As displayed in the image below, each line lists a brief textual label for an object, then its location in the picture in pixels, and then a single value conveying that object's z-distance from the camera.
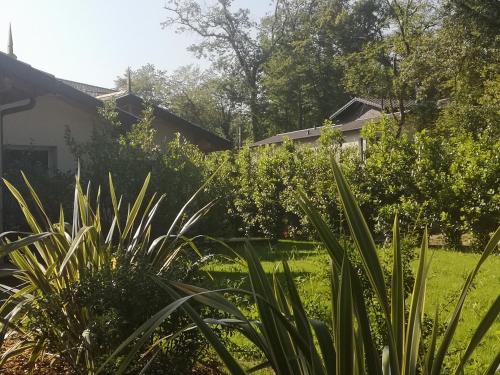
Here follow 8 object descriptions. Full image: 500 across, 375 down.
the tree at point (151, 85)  63.16
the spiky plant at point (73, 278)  2.76
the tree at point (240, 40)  44.50
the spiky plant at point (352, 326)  1.75
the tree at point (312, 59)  46.75
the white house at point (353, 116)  29.95
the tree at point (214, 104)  51.12
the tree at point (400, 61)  24.41
